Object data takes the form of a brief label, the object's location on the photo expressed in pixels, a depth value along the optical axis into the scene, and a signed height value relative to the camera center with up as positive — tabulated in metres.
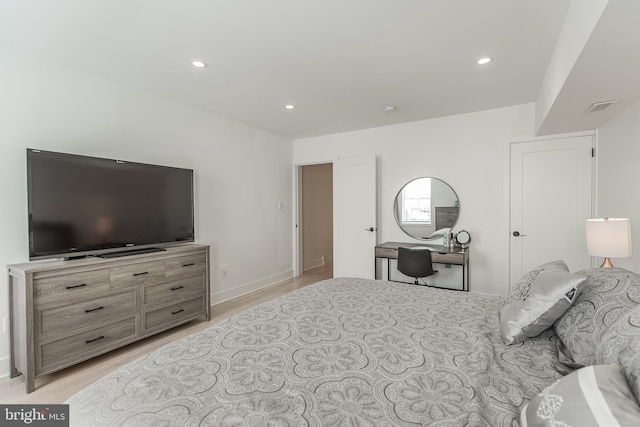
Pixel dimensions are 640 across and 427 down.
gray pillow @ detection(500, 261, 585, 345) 1.25 -0.43
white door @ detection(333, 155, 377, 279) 4.61 -0.13
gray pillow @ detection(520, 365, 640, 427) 0.64 -0.45
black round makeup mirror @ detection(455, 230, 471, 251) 3.93 -0.40
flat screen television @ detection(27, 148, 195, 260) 2.28 +0.04
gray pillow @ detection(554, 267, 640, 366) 1.07 -0.40
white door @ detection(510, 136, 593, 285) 3.42 +0.07
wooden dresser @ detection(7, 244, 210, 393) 2.11 -0.77
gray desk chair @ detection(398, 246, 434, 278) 3.63 -0.66
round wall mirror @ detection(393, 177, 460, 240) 4.14 +0.01
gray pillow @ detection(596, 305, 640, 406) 0.78 -0.41
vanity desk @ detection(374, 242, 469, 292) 3.62 -0.58
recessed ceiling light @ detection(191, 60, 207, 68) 2.55 +1.25
